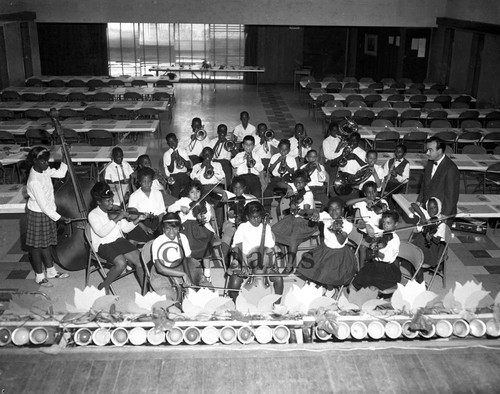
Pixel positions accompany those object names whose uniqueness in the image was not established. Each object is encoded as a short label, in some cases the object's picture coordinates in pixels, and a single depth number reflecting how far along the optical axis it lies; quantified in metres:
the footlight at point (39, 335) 3.70
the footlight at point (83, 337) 3.72
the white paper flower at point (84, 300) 3.89
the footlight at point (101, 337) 3.71
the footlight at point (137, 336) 3.71
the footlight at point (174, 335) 3.73
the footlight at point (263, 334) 3.76
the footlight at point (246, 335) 3.75
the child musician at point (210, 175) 6.92
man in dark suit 6.15
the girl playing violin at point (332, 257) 5.18
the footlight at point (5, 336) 3.70
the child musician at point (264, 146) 8.34
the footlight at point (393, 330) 3.81
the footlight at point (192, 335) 3.73
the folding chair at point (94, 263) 5.47
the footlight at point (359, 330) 3.80
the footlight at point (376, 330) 3.80
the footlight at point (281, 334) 3.77
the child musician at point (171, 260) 4.94
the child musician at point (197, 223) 5.73
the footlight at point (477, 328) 3.84
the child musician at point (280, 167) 7.41
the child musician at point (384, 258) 5.17
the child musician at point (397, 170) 7.33
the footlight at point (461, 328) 3.83
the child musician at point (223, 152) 8.13
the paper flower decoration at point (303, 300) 3.94
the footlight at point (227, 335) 3.74
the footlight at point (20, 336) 3.70
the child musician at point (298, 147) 8.22
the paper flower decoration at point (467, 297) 4.01
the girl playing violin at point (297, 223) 5.95
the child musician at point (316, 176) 7.10
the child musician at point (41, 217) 5.71
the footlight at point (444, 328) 3.83
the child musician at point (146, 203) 6.02
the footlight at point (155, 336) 3.72
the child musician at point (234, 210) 5.92
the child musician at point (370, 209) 5.86
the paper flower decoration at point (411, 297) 3.98
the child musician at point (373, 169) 7.07
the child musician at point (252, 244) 5.20
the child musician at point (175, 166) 7.58
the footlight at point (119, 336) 3.72
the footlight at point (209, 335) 3.74
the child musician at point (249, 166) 7.36
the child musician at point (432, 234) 5.66
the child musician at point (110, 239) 5.31
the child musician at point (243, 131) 9.23
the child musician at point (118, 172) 7.04
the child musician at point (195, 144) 8.23
